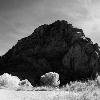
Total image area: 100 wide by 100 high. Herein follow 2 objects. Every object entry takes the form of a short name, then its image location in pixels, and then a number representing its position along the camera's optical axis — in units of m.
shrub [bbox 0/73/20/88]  47.05
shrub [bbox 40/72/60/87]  84.55
